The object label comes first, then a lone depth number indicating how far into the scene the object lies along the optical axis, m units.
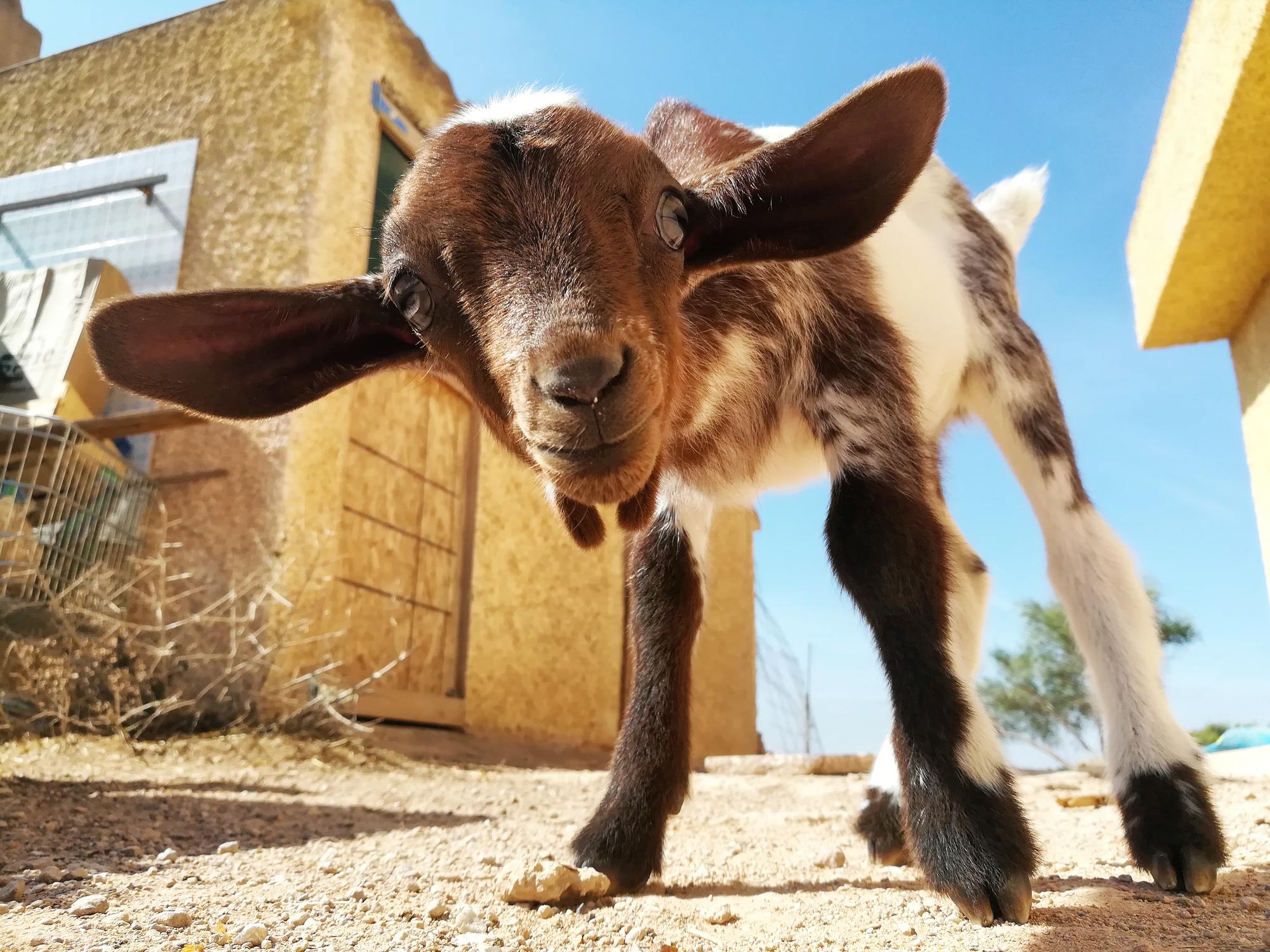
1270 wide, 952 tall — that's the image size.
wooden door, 5.66
